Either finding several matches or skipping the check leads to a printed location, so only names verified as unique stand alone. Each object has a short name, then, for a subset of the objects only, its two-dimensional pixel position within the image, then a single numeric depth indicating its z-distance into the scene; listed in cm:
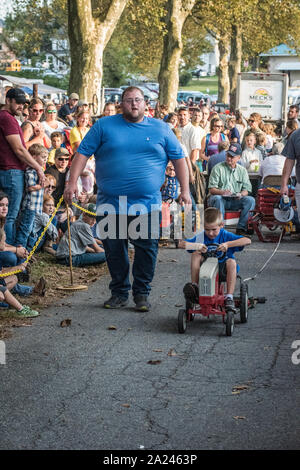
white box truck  3550
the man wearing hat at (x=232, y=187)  1539
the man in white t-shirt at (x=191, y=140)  1695
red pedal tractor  822
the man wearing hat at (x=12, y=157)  1030
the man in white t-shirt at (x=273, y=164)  1609
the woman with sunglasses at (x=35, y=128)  1333
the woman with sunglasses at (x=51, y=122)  1539
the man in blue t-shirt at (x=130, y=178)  919
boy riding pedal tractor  847
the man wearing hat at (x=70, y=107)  2192
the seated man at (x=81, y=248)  1207
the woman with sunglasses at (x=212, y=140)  1831
